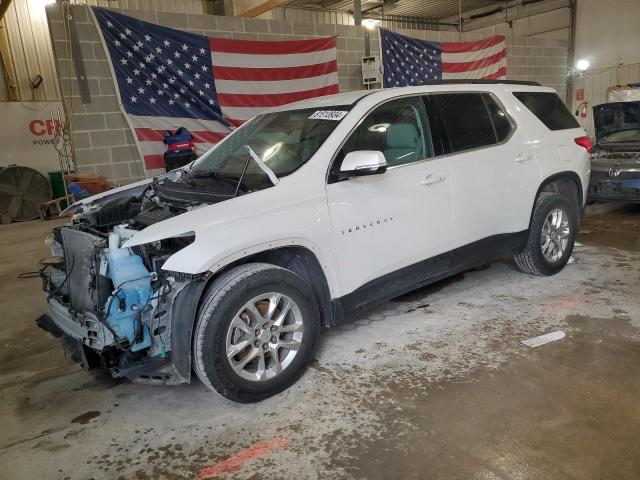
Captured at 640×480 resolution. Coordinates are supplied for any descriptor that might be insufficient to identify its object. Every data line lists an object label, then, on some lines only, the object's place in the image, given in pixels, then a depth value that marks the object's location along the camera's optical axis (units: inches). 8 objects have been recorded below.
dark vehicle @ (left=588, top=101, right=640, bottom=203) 269.1
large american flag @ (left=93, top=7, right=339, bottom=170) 270.7
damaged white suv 101.0
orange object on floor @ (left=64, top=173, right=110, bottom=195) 254.7
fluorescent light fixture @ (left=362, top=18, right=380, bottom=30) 628.8
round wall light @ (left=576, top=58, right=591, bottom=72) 532.1
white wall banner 423.5
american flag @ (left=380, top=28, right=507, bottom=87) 373.7
